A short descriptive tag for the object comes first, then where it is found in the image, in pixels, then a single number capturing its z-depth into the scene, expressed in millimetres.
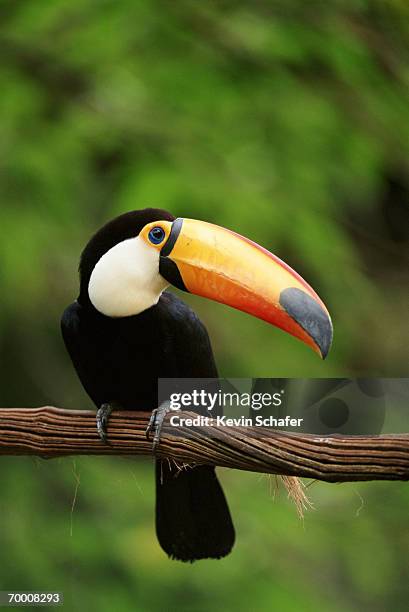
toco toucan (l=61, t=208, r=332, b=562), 6895
